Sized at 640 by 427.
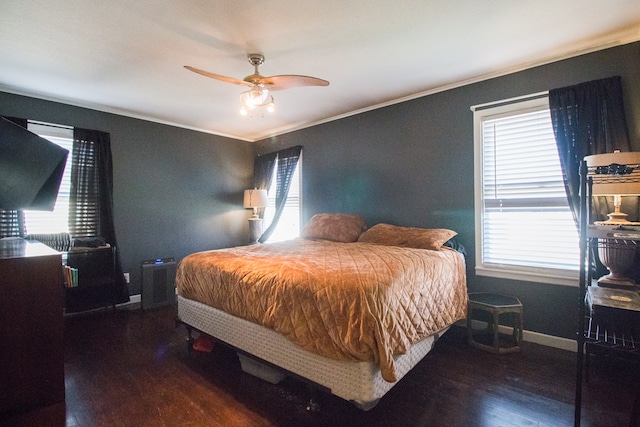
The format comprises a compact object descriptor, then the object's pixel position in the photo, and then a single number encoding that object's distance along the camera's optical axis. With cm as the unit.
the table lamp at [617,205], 186
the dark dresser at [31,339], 174
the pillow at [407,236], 276
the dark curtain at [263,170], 498
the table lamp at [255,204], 471
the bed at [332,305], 153
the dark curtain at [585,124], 227
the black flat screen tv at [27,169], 206
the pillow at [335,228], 351
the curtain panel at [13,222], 310
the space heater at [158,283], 373
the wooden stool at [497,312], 241
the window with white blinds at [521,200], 256
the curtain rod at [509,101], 262
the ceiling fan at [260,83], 227
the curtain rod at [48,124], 331
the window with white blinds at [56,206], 330
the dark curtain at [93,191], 355
